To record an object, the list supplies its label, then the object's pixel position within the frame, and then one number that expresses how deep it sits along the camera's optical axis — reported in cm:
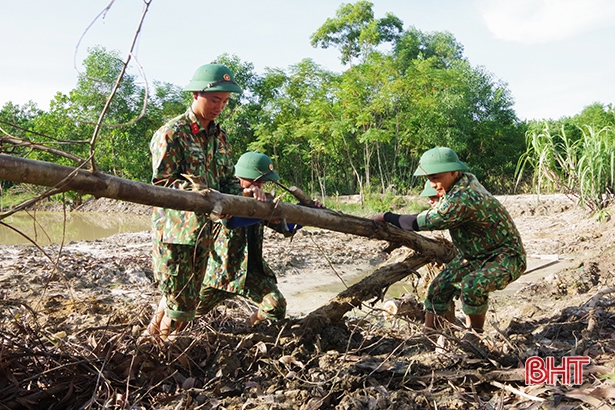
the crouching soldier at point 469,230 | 326
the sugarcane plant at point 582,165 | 739
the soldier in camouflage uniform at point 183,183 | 273
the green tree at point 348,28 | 2606
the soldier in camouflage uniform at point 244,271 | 306
